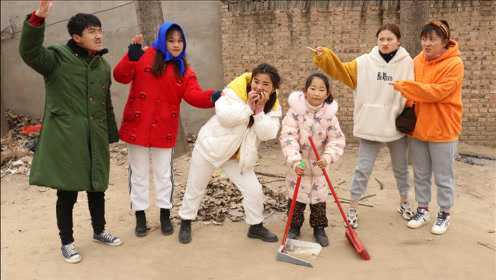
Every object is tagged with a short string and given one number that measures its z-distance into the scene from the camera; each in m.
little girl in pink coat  3.64
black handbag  3.90
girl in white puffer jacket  3.59
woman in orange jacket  3.71
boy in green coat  3.40
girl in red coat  3.74
